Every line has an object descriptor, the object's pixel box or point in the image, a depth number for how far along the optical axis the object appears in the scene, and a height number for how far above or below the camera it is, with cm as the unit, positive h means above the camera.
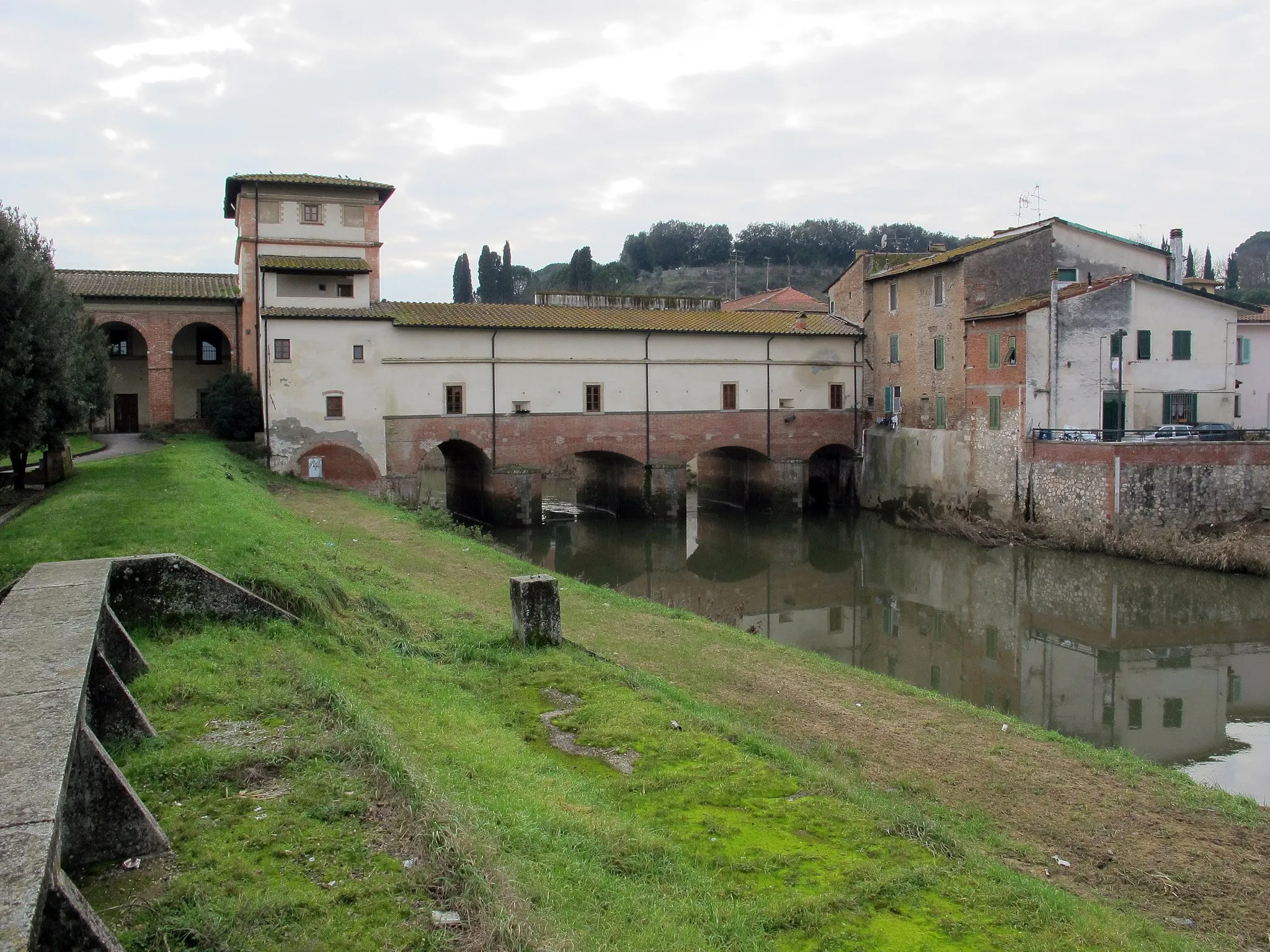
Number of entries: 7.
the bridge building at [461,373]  3092 +178
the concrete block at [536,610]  1063 -208
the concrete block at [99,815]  427 -177
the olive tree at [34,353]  1357 +111
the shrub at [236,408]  2991 +53
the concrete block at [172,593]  795 -144
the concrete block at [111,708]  550 -165
